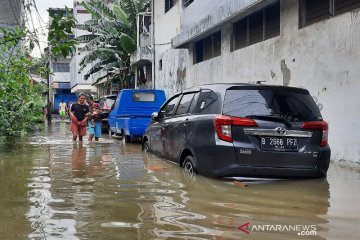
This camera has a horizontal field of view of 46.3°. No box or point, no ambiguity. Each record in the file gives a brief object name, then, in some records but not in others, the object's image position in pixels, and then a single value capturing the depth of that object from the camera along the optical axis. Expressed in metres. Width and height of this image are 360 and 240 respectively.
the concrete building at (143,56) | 23.45
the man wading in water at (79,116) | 13.30
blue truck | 14.76
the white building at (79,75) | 51.28
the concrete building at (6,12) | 19.66
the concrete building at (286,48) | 8.37
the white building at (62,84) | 64.79
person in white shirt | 36.70
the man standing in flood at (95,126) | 14.30
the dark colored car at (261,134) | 5.70
